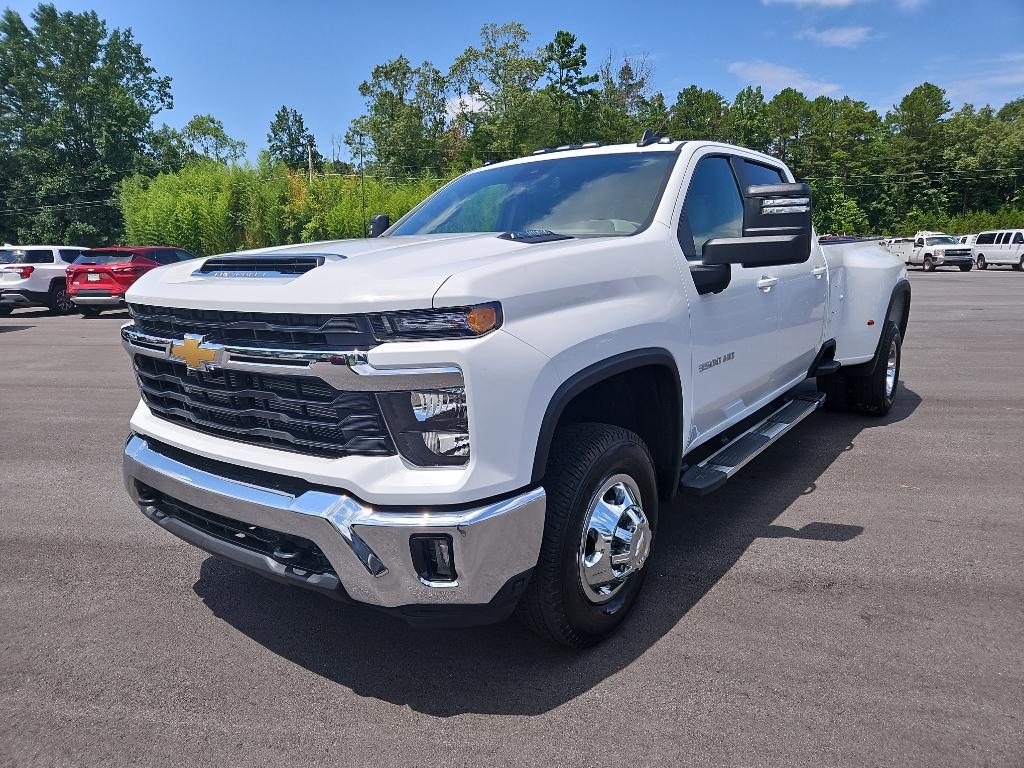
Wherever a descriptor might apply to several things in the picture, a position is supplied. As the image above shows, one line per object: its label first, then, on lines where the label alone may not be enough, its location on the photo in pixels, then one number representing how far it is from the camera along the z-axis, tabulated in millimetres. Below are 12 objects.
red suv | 16703
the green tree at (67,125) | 50250
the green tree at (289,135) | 116500
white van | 33406
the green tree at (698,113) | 67375
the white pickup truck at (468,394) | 2168
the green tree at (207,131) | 86812
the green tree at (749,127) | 62625
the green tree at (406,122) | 59969
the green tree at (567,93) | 50656
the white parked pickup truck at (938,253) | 35062
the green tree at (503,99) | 51438
